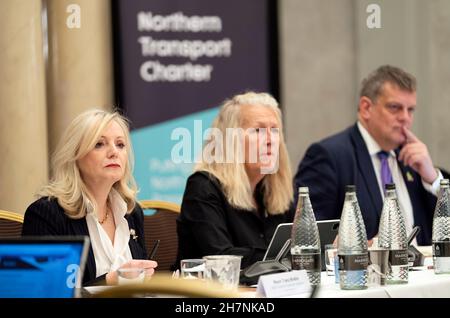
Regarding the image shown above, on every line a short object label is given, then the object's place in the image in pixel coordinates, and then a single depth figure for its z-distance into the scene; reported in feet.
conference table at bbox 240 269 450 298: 14.67
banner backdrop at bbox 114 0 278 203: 32.45
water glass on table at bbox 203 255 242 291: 14.69
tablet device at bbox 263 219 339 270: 17.80
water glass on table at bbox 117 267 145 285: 14.37
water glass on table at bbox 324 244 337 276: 17.81
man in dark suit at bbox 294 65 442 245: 27.02
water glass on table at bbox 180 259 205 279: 15.01
